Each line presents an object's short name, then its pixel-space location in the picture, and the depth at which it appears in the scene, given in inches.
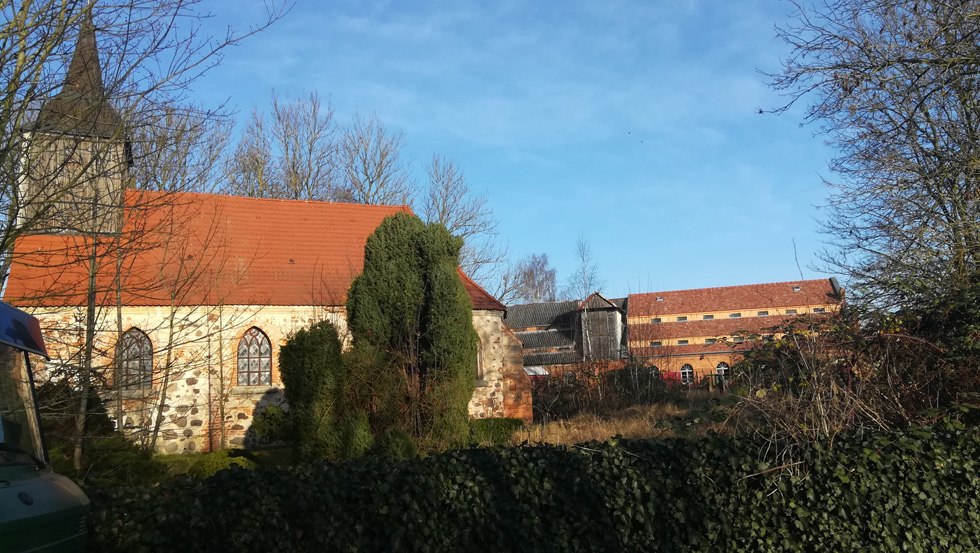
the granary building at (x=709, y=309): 1488.7
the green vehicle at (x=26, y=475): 131.3
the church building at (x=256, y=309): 720.3
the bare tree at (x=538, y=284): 2864.2
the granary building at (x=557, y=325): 1776.6
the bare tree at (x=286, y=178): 1280.8
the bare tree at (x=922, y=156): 343.3
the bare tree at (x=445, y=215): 1316.4
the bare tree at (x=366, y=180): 1325.0
